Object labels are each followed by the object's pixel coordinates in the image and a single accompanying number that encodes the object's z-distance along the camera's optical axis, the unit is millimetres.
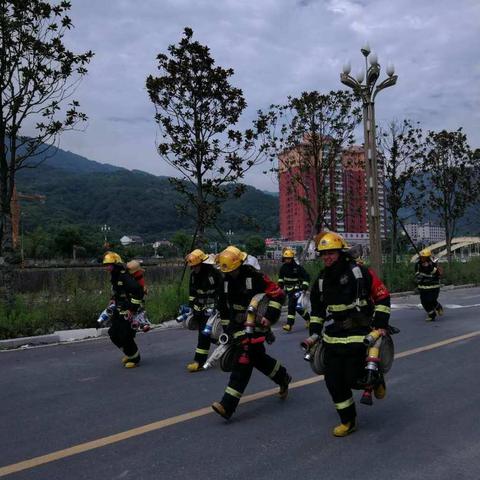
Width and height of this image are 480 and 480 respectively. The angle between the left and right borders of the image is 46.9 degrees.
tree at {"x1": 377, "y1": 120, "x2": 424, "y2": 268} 26328
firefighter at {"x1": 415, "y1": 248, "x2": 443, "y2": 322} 13219
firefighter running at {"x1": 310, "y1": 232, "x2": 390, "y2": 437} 4902
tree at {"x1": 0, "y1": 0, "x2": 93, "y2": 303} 12023
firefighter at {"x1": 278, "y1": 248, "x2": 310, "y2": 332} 12133
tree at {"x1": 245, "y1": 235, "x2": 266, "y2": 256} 106594
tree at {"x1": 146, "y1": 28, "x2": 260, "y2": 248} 15758
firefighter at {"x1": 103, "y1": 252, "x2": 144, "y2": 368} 8141
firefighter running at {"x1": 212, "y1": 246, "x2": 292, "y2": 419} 5555
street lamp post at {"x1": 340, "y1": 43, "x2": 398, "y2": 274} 18609
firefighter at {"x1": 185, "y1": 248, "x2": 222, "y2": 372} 8033
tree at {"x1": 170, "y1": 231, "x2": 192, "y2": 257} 98794
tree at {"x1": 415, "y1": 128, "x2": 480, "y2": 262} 28172
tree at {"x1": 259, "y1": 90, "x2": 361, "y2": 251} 21859
